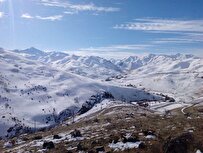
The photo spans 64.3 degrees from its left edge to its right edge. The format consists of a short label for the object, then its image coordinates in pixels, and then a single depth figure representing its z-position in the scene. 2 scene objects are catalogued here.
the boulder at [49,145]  40.68
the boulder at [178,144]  30.19
